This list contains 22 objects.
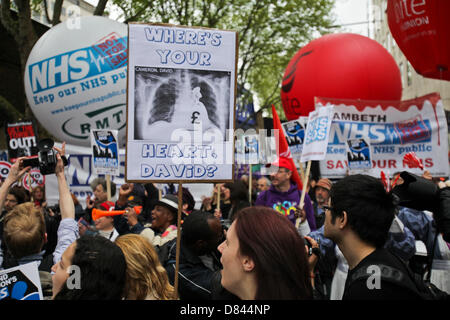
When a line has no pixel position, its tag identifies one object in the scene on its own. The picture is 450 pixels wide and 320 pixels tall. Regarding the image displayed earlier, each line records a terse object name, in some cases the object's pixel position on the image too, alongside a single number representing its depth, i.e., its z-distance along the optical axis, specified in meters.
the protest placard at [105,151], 6.35
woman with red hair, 1.67
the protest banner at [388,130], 6.98
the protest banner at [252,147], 7.32
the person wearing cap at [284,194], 5.56
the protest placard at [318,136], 5.35
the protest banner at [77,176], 8.72
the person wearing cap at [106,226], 4.45
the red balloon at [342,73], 8.31
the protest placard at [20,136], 8.01
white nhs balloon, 6.64
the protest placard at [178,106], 3.15
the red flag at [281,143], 5.64
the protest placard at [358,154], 6.37
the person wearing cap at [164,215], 4.34
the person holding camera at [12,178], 2.73
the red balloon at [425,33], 4.68
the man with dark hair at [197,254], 2.88
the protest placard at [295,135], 6.73
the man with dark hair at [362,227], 1.94
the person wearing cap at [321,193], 5.82
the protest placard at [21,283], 2.25
